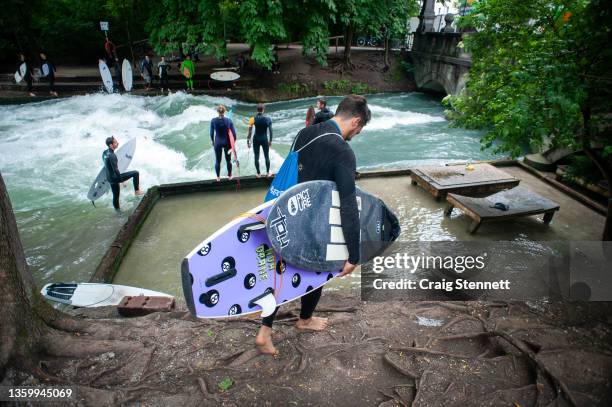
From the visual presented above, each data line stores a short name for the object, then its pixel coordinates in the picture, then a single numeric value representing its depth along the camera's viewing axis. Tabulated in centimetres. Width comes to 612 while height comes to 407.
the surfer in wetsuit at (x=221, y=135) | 800
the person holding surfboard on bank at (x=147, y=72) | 1870
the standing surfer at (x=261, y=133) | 845
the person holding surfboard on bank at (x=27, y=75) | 1756
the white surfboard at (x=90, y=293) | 459
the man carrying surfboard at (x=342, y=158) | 267
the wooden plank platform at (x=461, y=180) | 778
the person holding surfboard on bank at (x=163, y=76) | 1886
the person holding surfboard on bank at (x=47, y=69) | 1764
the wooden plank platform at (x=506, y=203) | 646
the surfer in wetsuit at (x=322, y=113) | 706
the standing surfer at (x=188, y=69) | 1886
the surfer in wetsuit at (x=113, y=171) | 702
